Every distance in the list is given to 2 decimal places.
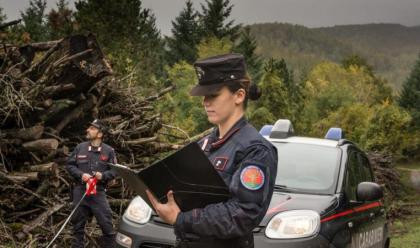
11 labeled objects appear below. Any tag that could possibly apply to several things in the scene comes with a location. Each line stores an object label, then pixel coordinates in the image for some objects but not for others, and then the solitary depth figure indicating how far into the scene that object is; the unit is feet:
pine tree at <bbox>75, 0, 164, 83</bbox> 124.88
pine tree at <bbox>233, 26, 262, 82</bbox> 183.11
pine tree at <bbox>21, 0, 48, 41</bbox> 161.38
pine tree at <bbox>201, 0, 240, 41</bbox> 190.80
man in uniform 23.75
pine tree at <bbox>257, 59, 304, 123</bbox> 93.09
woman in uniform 8.40
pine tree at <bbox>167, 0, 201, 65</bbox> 190.29
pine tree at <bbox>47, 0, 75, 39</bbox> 127.34
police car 15.47
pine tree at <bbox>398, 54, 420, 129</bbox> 171.32
